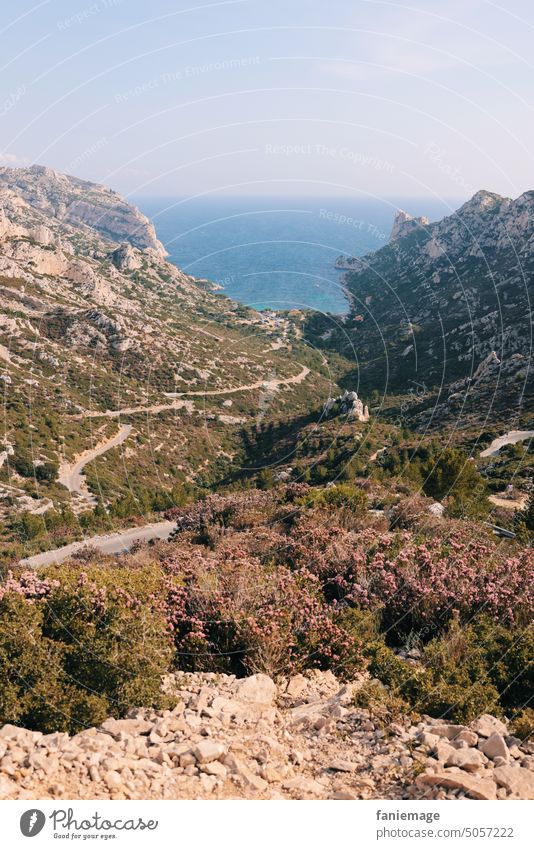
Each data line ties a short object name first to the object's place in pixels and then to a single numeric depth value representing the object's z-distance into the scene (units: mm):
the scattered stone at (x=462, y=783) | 6551
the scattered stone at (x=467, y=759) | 7102
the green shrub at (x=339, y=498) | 21797
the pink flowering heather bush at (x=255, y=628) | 10781
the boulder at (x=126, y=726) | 8188
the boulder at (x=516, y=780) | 6676
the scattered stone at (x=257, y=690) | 9312
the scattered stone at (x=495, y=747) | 7345
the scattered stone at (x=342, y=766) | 7520
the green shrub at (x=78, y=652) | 8609
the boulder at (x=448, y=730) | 8148
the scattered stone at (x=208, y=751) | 7211
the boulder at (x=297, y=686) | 10148
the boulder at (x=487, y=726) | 8172
